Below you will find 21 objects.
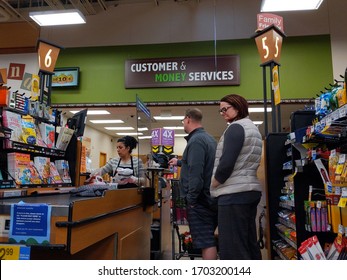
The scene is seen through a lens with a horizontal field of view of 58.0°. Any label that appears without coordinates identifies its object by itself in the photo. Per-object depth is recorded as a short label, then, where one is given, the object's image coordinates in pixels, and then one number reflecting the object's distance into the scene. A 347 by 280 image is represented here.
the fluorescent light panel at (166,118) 9.65
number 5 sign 3.52
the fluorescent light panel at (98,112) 8.79
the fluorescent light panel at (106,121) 10.55
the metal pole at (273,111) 3.48
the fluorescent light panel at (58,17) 5.22
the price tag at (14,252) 1.30
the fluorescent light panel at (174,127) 12.21
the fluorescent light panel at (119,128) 12.03
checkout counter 1.35
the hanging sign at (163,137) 8.73
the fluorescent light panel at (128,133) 13.65
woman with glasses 2.15
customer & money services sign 6.24
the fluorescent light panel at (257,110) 8.10
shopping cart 3.50
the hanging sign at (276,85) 3.36
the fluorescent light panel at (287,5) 4.62
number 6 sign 3.72
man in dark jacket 2.54
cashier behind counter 3.44
